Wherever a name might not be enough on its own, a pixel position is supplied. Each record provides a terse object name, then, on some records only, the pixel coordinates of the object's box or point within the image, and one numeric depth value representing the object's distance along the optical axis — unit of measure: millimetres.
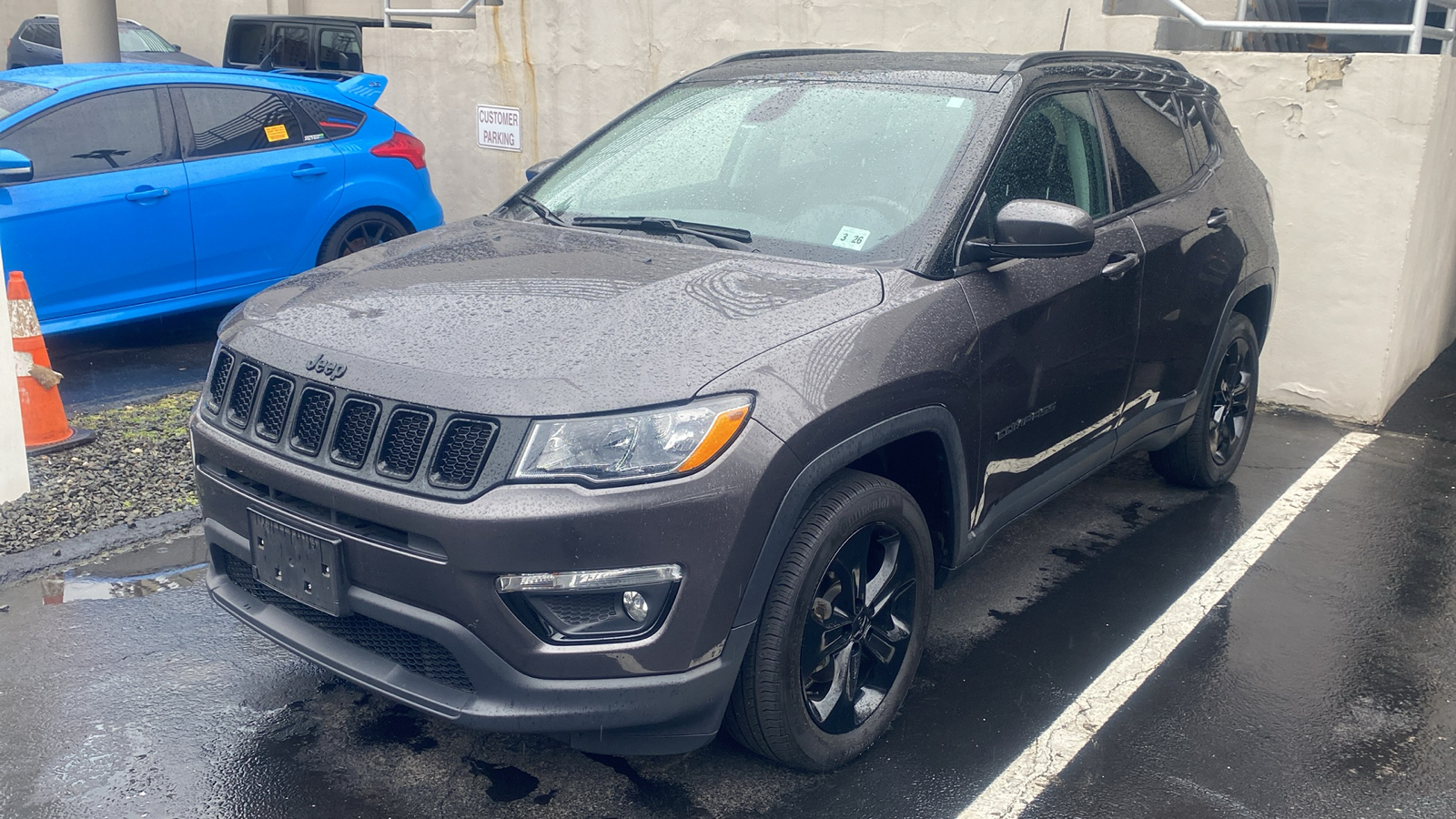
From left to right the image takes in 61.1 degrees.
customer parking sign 9516
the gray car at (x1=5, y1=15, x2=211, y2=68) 18578
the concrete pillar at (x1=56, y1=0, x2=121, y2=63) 11234
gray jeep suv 2627
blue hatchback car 6250
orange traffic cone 5238
